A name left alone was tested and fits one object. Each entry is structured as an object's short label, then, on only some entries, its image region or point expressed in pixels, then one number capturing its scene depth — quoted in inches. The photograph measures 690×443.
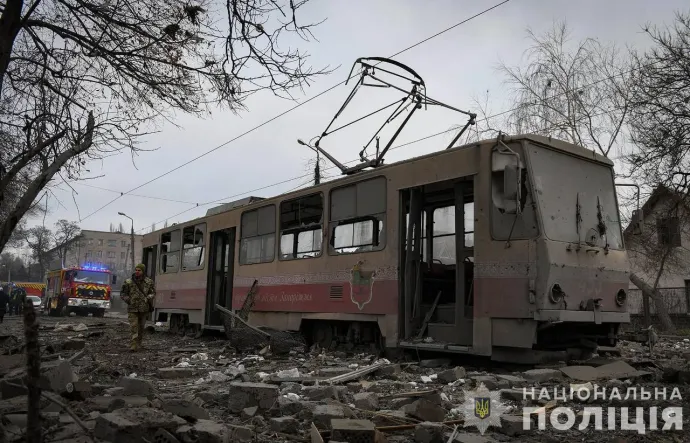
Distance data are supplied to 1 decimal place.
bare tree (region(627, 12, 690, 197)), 389.7
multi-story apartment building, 3681.1
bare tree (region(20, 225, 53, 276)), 1625.2
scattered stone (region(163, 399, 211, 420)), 174.9
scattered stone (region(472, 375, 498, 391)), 235.8
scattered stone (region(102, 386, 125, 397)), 219.8
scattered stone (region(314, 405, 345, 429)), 175.5
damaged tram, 278.7
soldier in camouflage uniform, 438.6
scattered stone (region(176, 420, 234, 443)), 146.7
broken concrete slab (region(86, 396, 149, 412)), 187.3
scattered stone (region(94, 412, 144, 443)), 140.8
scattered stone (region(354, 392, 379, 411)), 204.8
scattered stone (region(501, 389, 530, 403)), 219.0
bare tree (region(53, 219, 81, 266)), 2116.4
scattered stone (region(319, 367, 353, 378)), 282.5
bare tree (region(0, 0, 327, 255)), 183.8
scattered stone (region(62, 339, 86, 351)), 400.2
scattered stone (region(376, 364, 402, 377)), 284.0
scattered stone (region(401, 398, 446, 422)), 187.8
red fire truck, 1205.7
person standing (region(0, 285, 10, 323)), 893.1
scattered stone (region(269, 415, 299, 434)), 174.4
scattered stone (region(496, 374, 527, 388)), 241.0
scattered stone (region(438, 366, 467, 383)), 260.8
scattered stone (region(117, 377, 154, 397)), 221.9
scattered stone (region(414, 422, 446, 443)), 165.9
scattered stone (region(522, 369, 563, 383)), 250.8
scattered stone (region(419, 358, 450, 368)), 306.0
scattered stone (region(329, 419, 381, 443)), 157.0
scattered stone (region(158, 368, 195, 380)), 293.4
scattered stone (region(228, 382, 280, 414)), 201.5
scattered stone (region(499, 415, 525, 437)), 177.3
